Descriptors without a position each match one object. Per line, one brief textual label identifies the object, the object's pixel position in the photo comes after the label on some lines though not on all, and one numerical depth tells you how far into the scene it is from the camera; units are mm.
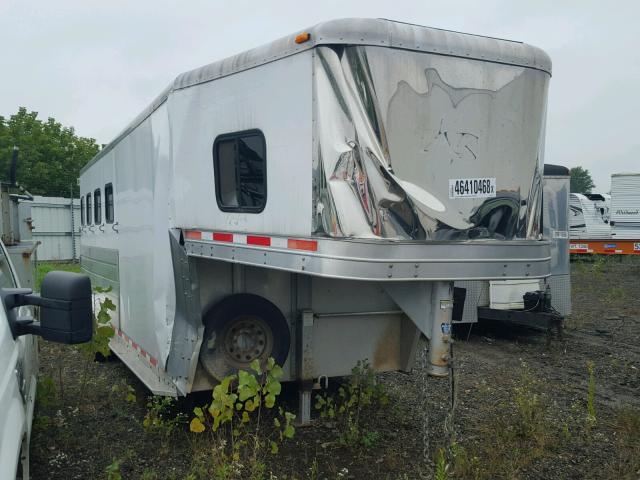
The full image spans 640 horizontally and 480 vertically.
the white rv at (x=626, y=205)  17453
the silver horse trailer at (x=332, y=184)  3402
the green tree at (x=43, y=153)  26328
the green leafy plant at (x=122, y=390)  5502
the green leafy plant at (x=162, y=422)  4574
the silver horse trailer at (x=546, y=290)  7914
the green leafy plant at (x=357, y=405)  4543
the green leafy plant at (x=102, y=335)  5355
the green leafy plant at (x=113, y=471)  3746
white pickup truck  2234
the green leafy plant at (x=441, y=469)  3524
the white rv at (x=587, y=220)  19266
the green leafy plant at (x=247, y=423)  3969
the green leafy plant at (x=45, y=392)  4400
